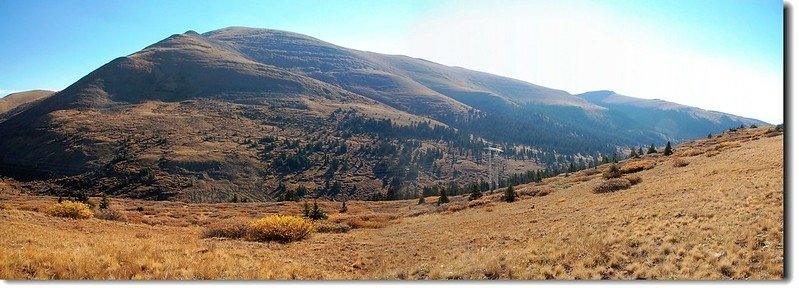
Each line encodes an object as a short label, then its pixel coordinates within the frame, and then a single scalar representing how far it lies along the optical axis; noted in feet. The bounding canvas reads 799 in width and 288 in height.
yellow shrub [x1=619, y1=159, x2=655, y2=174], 126.82
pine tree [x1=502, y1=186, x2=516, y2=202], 120.26
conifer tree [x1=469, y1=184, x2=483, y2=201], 162.24
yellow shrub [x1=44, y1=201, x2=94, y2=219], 80.51
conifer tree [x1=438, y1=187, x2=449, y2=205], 170.65
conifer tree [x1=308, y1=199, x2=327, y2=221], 107.45
